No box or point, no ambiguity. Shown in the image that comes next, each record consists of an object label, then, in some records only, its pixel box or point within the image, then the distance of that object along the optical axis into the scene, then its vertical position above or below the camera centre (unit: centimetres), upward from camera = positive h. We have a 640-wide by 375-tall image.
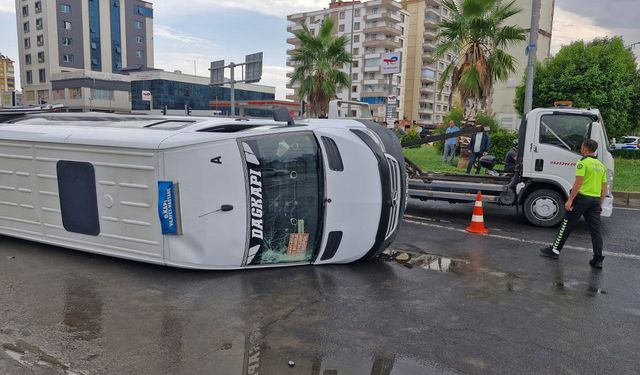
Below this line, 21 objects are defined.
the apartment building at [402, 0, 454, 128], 8038 +1034
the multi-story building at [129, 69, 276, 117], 7150 +418
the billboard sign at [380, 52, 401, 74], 1972 +256
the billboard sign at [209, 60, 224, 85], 2859 +284
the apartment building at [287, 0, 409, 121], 7631 +1426
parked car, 3604 -70
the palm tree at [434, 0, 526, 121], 1540 +279
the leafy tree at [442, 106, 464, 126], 2240 +49
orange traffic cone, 766 -155
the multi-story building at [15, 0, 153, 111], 6931 +1005
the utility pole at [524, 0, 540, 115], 1263 +201
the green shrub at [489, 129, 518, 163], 1595 -51
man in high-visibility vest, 589 -82
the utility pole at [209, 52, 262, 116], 2470 +278
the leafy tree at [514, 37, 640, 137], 1866 +182
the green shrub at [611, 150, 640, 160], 2095 -100
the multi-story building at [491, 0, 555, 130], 4288 +759
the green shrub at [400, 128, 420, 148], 2490 -58
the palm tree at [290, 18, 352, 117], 2219 +263
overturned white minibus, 490 -77
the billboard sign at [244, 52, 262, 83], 2556 +287
